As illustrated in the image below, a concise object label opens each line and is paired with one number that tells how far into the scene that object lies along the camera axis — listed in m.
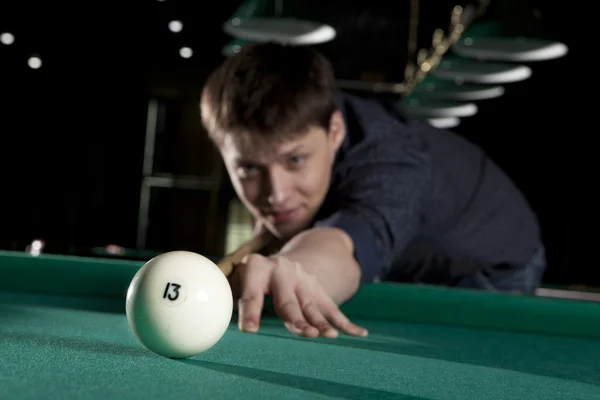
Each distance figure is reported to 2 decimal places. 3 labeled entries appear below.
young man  1.23
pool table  0.79
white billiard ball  0.93
